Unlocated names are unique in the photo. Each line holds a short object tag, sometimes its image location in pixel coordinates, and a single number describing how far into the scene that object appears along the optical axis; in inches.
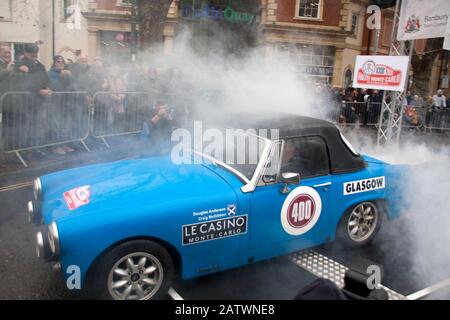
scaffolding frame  311.7
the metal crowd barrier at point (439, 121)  516.1
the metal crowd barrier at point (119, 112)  281.9
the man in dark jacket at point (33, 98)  244.5
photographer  233.5
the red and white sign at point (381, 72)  306.0
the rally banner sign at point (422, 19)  269.4
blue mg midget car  104.5
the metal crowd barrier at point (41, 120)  235.9
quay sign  536.7
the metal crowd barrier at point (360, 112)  482.9
